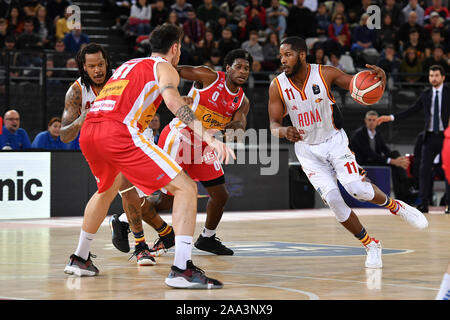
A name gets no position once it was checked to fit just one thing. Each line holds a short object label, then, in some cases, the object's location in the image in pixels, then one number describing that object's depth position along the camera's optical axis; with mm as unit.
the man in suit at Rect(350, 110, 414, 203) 15266
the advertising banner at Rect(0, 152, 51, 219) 12352
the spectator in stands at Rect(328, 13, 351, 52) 20078
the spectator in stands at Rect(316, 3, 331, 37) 20609
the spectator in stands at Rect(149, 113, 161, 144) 13438
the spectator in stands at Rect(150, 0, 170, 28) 18453
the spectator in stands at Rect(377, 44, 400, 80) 18703
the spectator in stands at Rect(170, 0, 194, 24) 19203
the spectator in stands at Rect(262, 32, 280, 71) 18359
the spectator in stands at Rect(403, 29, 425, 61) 19875
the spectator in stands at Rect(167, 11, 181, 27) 17756
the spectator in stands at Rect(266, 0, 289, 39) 20000
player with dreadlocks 7004
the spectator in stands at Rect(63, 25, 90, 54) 16703
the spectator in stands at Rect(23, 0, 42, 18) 17391
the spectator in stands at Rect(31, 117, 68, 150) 13398
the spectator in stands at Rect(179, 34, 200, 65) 17484
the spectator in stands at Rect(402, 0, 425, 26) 21627
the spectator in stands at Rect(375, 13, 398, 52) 20344
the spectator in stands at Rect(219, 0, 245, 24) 19922
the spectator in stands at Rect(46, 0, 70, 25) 17766
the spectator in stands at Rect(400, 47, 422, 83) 18812
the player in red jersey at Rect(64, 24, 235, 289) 5699
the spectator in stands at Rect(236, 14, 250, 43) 19281
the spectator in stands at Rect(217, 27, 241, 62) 18172
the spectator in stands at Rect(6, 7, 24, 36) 16984
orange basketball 7289
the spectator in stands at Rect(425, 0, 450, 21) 22080
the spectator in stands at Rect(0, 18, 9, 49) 16527
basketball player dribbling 7418
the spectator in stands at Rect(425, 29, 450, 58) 19688
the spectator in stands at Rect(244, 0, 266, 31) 19750
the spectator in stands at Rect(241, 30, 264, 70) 18438
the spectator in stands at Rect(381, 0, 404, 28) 21328
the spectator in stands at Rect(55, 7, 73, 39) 17234
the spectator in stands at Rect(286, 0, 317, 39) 20094
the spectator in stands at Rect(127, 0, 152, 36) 18484
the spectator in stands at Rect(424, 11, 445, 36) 21172
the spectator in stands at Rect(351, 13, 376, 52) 19828
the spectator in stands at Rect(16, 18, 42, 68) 16250
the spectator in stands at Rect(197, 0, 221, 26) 19625
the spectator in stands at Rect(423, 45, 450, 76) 18781
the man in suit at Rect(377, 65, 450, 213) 13492
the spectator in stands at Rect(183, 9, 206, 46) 18734
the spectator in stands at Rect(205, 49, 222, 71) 17578
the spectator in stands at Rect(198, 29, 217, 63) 17922
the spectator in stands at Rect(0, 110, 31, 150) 13227
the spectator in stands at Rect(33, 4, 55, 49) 17078
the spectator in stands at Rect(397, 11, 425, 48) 20484
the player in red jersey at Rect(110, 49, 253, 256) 8086
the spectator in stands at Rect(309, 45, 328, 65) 17812
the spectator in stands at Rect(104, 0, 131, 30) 19078
